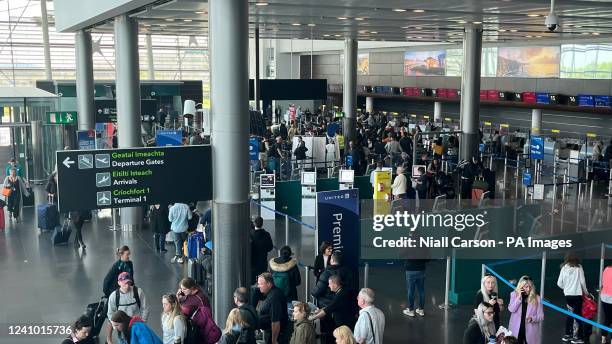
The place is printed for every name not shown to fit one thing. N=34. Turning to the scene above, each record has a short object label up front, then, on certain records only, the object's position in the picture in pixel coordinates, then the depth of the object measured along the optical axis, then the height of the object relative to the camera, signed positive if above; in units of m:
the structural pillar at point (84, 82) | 20.95 +0.28
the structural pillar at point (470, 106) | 23.05 -0.52
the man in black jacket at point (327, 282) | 8.61 -2.37
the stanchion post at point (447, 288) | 11.01 -3.10
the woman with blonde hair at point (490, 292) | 7.87 -2.28
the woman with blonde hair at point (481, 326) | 7.15 -2.43
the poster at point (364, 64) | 42.88 +1.65
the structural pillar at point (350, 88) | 31.75 +0.12
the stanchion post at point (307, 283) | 10.52 -2.88
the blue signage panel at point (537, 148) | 20.33 -1.67
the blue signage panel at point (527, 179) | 17.75 -2.24
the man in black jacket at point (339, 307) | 8.36 -2.59
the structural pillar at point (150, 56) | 40.25 +2.01
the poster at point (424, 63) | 36.41 +1.47
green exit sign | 21.69 -0.79
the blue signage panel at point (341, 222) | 10.80 -2.04
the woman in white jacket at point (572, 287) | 9.38 -2.64
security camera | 9.35 +0.92
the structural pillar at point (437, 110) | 36.72 -1.02
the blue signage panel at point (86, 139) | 20.70 -1.41
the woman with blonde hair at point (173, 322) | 7.35 -2.42
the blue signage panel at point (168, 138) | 18.70 -1.27
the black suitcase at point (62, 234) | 15.19 -3.09
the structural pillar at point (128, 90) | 15.80 +0.03
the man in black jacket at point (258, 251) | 11.01 -2.51
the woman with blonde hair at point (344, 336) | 6.33 -2.21
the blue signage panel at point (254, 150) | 19.33 -1.62
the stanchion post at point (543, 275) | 10.39 -2.78
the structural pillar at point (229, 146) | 9.47 -0.77
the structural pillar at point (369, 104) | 43.47 -0.83
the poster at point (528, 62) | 29.22 +1.24
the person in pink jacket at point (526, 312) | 8.02 -2.56
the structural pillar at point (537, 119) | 29.89 -1.23
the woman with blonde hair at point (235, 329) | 7.16 -2.43
